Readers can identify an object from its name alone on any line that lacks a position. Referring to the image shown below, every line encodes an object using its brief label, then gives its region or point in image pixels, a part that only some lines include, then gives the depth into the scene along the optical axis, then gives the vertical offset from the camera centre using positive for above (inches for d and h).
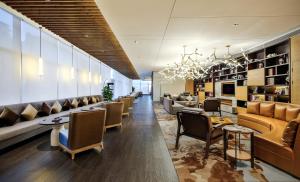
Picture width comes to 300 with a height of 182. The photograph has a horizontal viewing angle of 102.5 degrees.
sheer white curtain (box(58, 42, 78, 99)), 190.4 +29.9
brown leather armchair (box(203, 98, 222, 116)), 221.3 -27.4
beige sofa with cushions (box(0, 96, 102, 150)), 94.0 -34.6
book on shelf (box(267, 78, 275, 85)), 167.2 +12.8
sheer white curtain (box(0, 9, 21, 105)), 117.0 +32.7
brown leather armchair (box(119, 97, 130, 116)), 209.5 -27.8
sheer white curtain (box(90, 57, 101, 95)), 288.9 +33.5
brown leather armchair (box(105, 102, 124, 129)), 146.1 -29.7
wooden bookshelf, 142.3 +24.6
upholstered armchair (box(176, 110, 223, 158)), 91.2 -30.2
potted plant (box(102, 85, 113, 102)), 250.9 -8.0
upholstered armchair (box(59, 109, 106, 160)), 88.7 -33.3
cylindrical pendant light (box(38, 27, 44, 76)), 120.3 +20.8
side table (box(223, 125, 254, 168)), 82.1 -43.8
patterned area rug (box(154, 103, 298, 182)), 71.7 -51.8
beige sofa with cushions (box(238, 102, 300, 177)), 72.7 -34.8
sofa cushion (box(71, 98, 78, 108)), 195.3 -21.3
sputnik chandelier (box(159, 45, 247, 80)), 207.3 +44.1
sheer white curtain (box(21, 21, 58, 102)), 137.8 +32.1
